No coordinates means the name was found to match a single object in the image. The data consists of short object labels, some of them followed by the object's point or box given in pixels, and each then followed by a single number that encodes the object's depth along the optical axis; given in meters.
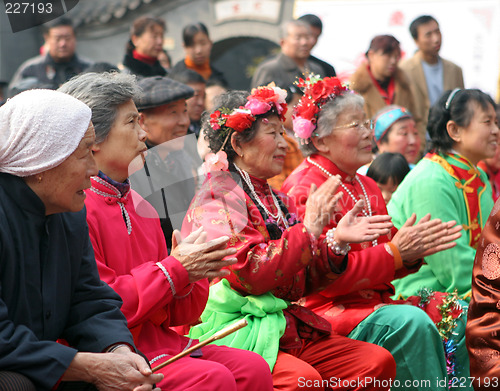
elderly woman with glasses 3.84
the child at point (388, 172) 5.57
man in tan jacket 7.85
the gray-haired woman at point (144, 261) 2.91
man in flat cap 4.39
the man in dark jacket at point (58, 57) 7.21
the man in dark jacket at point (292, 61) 7.01
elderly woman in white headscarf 2.35
